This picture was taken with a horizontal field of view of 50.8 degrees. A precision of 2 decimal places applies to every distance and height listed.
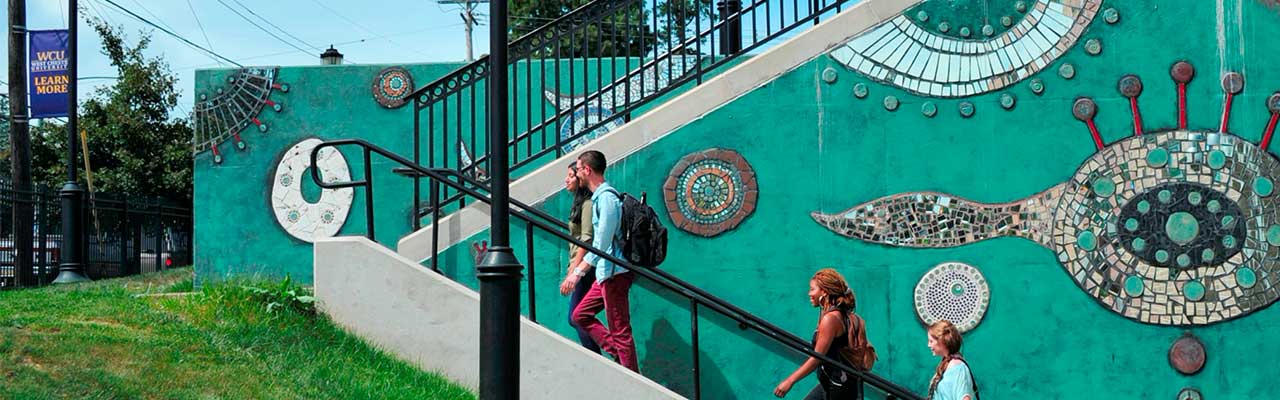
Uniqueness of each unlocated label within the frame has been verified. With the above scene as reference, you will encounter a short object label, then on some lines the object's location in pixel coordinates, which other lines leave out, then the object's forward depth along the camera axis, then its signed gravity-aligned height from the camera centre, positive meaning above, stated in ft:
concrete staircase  31.32 +2.63
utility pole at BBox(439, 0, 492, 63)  134.62 +19.73
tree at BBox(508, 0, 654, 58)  113.50 +18.91
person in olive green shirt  28.81 -0.58
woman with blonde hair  23.44 -2.89
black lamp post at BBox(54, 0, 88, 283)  47.21 +0.31
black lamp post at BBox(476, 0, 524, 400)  22.30 -1.07
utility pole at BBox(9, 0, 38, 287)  60.90 +5.47
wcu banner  55.31 +6.05
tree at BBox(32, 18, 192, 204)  99.71 +6.43
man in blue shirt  28.04 -1.46
